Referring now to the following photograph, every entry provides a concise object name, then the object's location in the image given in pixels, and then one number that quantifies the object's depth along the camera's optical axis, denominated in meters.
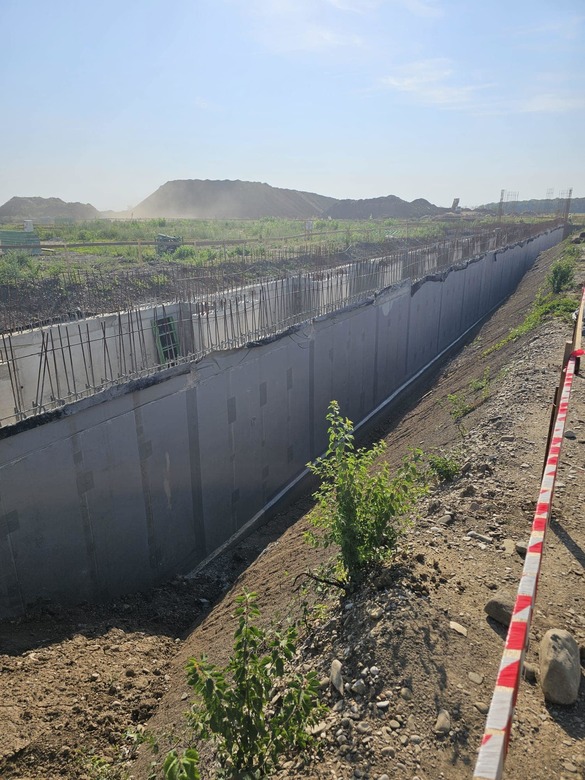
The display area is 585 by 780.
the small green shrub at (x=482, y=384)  12.33
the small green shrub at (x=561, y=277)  21.55
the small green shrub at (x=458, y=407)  11.29
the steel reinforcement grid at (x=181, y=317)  10.97
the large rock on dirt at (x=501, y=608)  4.10
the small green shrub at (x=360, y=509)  4.49
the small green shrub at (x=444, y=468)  7.14
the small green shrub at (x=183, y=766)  2.34
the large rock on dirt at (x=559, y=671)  3.45
